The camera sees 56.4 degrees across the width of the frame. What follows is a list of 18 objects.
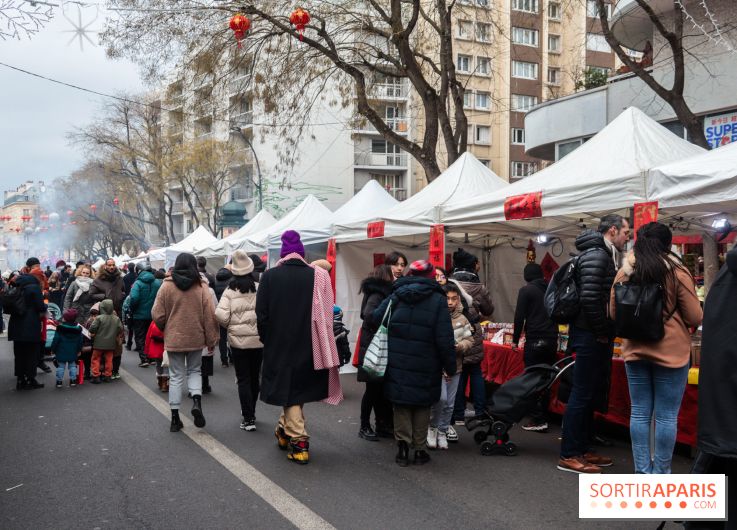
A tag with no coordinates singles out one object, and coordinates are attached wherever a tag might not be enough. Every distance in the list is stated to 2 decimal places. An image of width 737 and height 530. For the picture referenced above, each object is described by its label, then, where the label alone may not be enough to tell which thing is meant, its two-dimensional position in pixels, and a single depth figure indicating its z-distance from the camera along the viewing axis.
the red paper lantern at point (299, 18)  12.18
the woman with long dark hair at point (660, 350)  4.59
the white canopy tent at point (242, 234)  19.28
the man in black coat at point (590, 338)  5.31
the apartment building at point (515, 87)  43.78
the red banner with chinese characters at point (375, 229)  10.62
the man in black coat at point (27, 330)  10.12
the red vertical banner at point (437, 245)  9.32
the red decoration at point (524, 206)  7.71
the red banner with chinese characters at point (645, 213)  6.30
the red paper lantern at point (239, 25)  11.62
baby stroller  6.05
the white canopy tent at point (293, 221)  15.49
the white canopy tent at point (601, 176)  6.83
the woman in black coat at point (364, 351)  6.82
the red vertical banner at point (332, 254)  12.19
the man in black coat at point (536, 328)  7.16
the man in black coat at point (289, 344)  6.01
